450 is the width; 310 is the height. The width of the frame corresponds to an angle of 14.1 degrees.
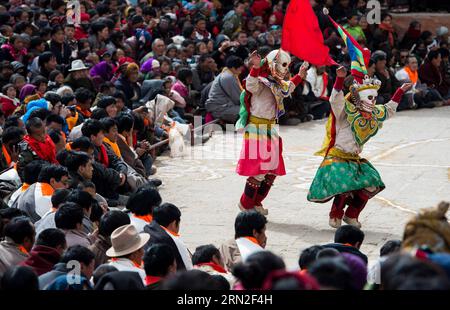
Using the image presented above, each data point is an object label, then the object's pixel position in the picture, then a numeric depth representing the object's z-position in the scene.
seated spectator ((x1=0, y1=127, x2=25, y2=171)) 18.18
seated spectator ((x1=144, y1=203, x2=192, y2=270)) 13.15
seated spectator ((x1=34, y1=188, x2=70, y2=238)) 13.87
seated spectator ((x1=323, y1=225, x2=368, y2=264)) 12.79
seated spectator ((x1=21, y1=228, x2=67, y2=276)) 11.77
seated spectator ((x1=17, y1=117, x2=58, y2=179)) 17.37
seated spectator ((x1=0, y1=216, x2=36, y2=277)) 12.47
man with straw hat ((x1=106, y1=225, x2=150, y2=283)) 12.37
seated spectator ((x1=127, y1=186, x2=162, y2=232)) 14.24
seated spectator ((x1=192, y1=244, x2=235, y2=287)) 12.44
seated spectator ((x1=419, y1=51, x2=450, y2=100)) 30.53
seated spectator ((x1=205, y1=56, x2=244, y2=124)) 25.05
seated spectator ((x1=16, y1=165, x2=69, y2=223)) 15.34
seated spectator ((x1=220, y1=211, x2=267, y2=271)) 12.77
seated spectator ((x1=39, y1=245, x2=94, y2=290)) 10.82
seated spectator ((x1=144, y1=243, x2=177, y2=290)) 10.91
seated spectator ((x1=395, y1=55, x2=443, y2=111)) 28.84
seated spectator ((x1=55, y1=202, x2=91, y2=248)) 13.19
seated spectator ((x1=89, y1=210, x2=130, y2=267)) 13.03
